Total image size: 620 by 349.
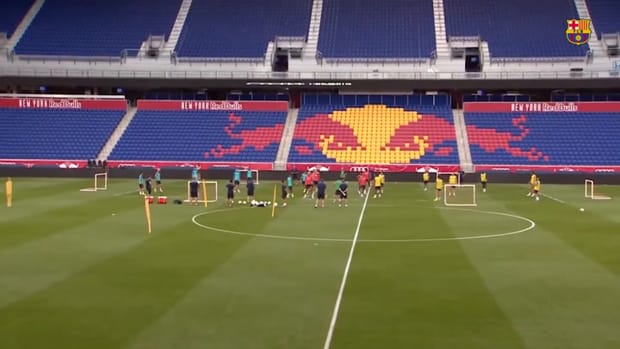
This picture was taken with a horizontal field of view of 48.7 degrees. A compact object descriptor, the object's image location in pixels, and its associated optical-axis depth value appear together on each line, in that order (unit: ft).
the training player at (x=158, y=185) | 138.92
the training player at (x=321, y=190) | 109.70
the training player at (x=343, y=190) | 116.26
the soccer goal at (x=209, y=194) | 122.83
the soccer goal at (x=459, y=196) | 120.67
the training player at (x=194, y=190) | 113.05
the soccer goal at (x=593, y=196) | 129.39
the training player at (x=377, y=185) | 130.72
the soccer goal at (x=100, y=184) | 142.68
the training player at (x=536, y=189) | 126.11
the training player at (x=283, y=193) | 120.37
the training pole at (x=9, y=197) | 107.96
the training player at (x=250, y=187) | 113.32
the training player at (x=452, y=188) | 134.87
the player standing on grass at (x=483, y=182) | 144.69
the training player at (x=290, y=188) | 128.98
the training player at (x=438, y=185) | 128.03
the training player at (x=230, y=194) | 112.88
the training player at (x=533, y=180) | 127.61
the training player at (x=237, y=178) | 140.56
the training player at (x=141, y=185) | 131.66
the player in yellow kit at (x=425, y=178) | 151.22
